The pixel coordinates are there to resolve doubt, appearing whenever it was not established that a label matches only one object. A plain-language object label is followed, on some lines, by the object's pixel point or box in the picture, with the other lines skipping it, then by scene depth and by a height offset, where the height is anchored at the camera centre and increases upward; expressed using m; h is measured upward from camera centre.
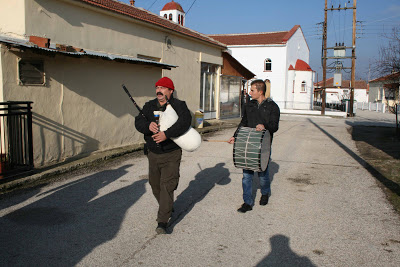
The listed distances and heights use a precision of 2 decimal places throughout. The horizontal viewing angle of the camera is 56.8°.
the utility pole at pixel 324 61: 33.59 +3.84
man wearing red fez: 4.54 -0.59
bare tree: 17.42 +1.78
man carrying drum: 5.36 -0.21
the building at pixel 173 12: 41.44 +10.04
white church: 40.09 +4.46
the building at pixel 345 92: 81.89 +2.38
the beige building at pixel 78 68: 7.69 +0.79
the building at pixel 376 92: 57.31 +1.77
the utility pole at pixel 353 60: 33.19 +3.86
